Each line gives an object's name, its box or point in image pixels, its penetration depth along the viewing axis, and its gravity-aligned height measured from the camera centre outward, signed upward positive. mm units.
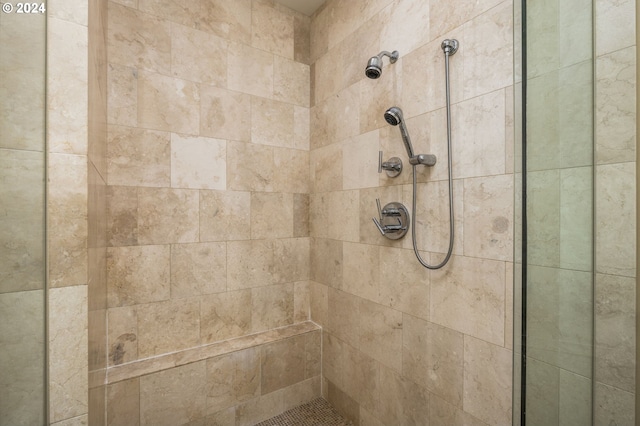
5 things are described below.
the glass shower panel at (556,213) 613 +1
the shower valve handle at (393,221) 1411 -42
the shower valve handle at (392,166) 1430 +232
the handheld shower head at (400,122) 1340 +425
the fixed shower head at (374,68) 1332 +667
